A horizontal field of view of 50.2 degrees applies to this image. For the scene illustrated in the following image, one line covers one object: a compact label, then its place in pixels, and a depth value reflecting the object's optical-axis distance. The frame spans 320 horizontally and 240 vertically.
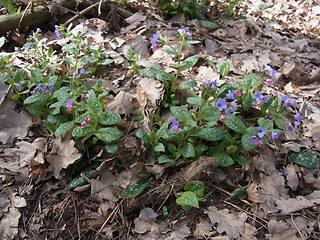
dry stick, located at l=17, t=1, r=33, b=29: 0.99
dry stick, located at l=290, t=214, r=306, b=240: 0.61
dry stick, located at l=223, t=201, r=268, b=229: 0.63
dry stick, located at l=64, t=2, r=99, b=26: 1.03
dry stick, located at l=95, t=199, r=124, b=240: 0.62
